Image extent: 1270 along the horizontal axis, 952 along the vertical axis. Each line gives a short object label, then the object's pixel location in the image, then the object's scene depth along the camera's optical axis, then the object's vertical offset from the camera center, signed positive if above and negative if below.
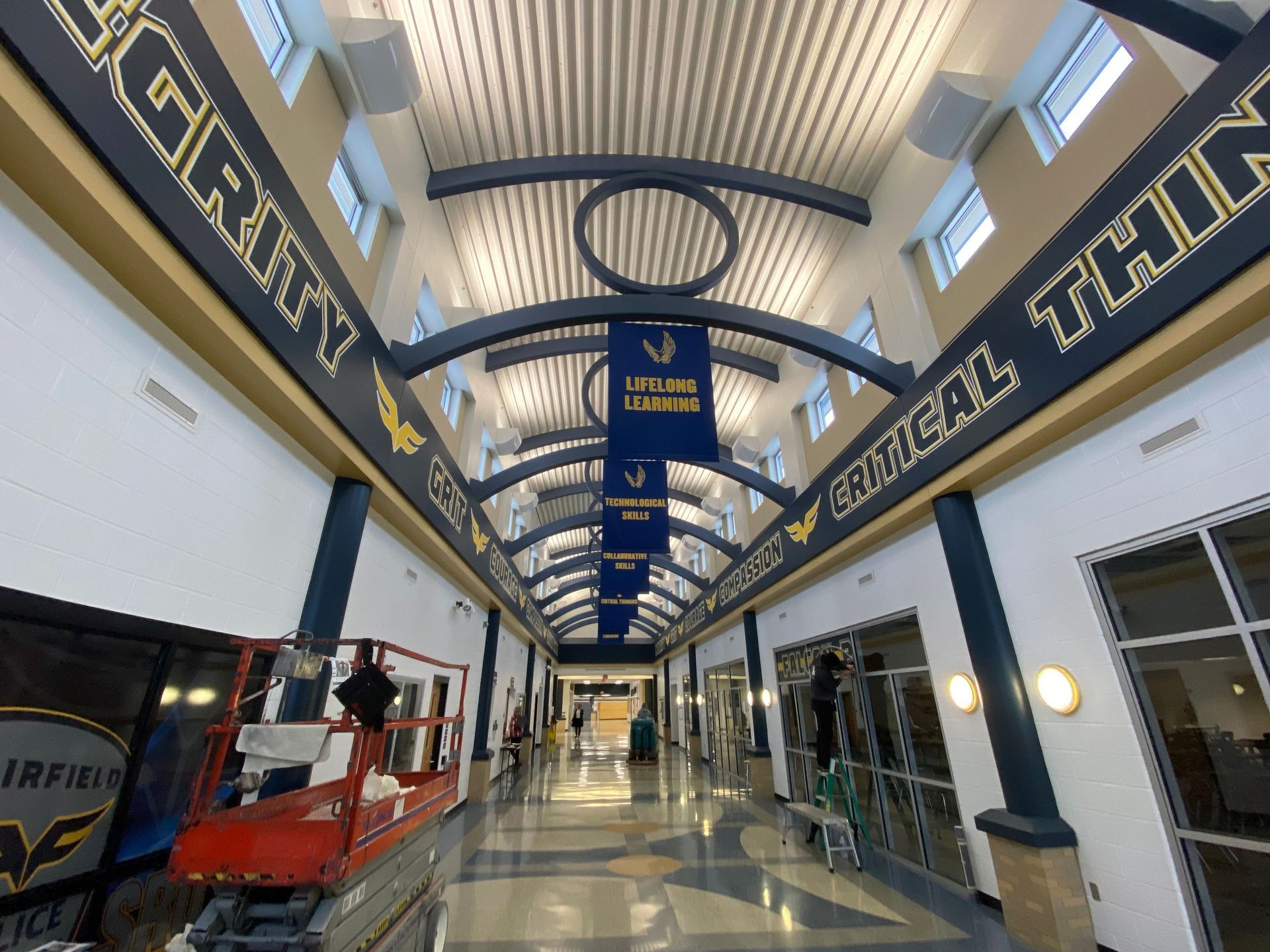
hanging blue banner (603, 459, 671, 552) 8.33 +3.00
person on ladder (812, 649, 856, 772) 6.22 +0.14
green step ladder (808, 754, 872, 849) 6.31 -1.02
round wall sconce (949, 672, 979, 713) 4.59 +0.11
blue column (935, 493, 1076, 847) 3.74 +0.10
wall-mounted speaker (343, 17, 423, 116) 3.67 +4.33
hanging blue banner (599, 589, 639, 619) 12.96 +2.43
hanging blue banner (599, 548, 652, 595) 11.40 +2.72
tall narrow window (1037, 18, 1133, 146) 3.57 +4.28
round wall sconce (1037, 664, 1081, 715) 3.64 +0.12
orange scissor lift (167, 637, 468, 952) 2.02 -0.61
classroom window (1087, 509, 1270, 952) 2.75 +0.04
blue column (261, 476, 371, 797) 3.52 +0.82
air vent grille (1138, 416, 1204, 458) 3.00 +1.51
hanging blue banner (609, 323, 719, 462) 4.88 +2.82
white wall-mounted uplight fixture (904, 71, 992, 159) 4.16 +4.55
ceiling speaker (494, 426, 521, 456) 8.48 +4.05
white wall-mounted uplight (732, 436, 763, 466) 9.81 +4.52
